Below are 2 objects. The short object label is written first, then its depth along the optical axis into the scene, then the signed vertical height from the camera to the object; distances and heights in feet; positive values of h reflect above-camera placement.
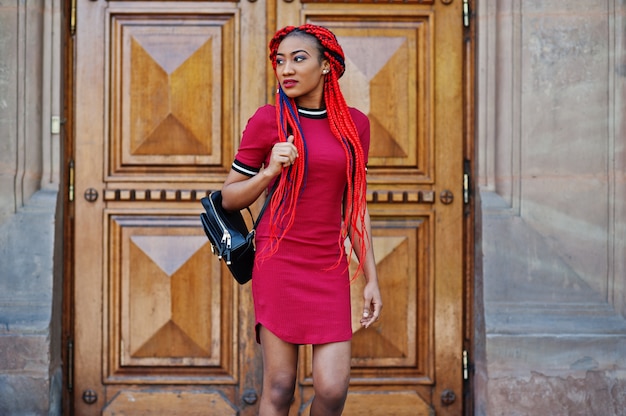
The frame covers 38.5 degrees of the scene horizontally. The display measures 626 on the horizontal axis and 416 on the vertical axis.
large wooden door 16.72 +0.23
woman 11.72 -0.18
